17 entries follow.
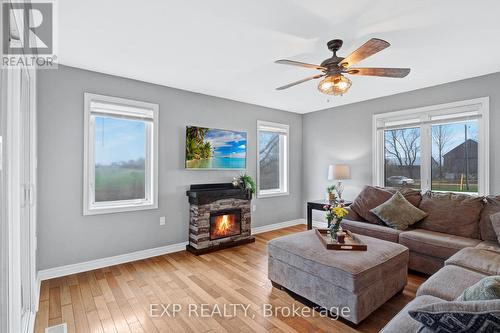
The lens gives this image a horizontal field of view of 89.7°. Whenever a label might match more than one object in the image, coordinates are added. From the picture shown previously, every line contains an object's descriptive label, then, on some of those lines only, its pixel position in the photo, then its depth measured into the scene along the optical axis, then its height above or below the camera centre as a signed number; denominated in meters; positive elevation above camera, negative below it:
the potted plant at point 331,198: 2.61 -0.33
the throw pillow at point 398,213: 3.32 -0.63
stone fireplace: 3.80 -0.81
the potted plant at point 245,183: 4.32 -0.29
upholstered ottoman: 2.01 -0.94
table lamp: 4.49 -0.10
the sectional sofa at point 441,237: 1.67 -0.80
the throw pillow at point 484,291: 1.03 -0.53
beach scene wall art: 4.01 +0.31
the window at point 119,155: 3.24 +0.16
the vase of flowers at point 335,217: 2.46 -0.51
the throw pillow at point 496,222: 2.67 -0.60
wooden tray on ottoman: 2.37 -0.75
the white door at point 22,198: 1.26 -0.20
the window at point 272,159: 5.10 +0.16
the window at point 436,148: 3.49 +0.29
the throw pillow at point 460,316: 0.84 -0.54
